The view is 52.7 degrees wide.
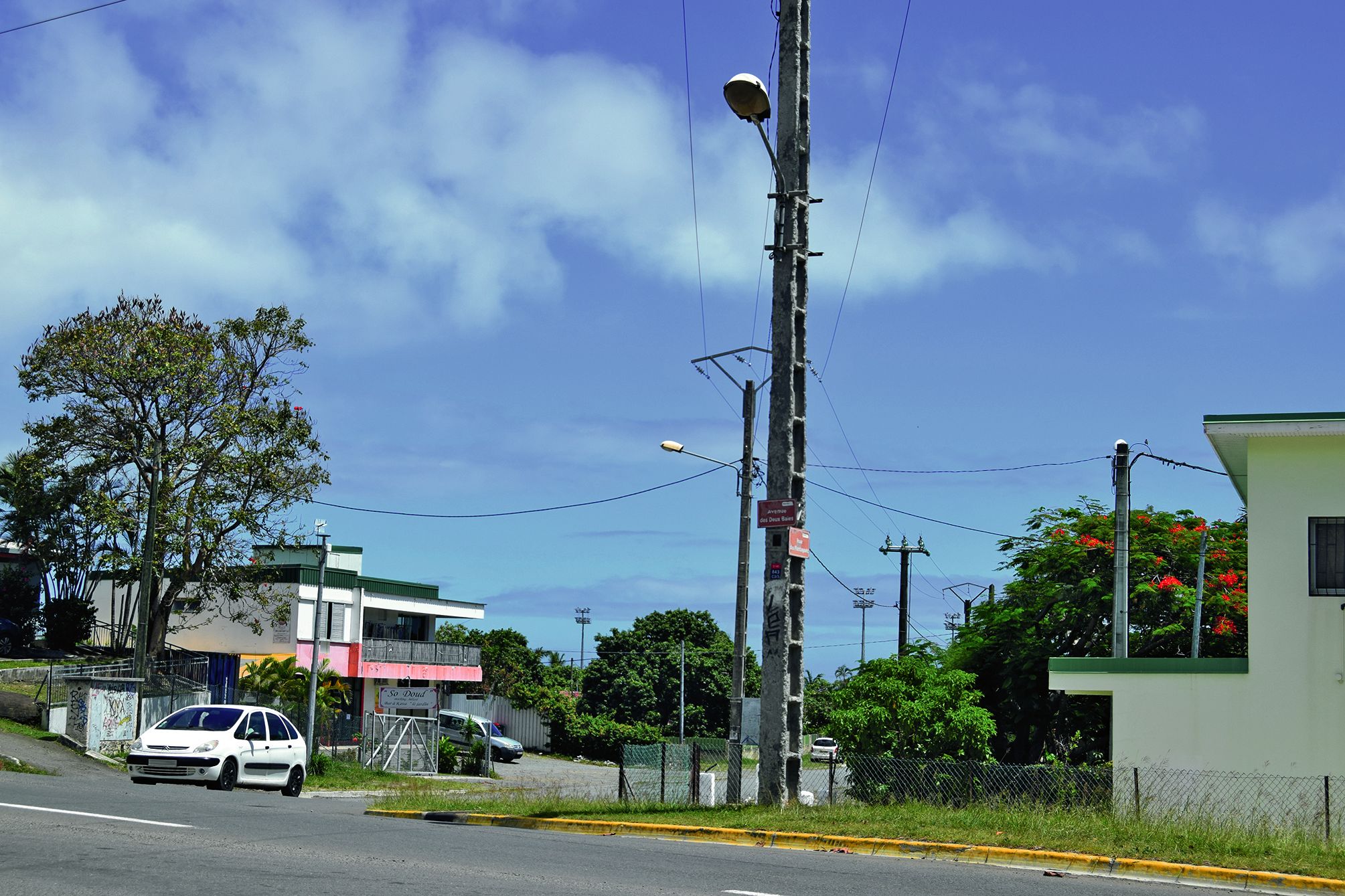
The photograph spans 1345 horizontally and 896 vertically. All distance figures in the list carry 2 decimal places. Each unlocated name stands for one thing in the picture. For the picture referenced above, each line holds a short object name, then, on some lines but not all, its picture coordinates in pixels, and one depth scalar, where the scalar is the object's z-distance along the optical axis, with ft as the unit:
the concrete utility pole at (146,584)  126.93
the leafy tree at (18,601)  186.60
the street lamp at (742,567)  88.43
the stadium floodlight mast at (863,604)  282.56
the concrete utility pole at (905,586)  197.64
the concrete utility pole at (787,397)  55.16
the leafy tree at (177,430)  145.28
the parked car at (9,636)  170.81
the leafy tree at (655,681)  212.84
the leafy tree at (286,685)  142.92
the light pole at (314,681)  133.08
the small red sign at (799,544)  55.93
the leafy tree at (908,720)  80.79
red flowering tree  94.07
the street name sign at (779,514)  55.42
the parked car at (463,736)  177.27
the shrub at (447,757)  148.87
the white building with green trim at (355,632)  178.19
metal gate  141.18
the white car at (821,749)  228.39
